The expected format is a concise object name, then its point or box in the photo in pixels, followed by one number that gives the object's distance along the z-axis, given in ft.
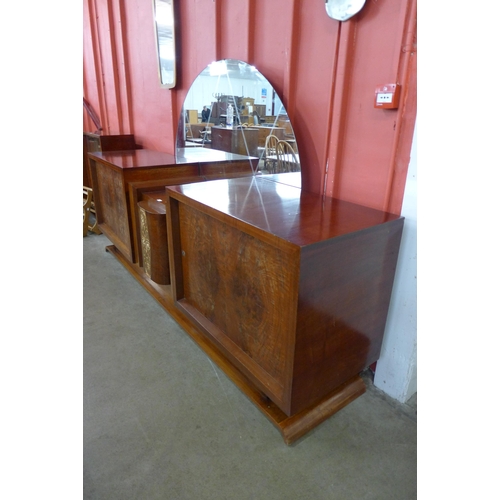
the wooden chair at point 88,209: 11.53
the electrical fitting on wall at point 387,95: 4.20
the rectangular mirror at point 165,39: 8.07
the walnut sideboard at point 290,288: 3.75
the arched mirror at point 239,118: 5.85
